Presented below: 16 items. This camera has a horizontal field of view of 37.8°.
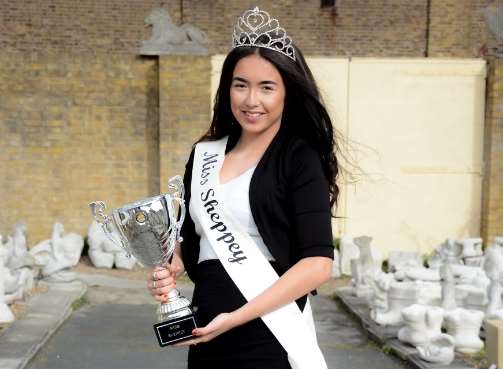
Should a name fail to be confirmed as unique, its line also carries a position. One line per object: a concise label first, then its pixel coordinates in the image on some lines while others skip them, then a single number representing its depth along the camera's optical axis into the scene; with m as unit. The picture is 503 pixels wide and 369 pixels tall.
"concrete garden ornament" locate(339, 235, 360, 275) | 8.00
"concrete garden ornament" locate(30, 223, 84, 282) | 7.10
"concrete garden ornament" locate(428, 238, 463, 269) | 7.20
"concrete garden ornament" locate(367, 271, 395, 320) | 5.55
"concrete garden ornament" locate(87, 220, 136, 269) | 8.19
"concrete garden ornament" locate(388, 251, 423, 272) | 6.83
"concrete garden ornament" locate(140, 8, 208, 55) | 8.35
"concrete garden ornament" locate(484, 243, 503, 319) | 5.22
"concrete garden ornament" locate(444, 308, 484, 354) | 4.82
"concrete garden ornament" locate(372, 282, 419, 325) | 5.33
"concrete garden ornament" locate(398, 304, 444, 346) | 4.76
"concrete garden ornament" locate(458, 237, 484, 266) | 7.28
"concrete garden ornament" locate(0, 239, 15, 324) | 5.50
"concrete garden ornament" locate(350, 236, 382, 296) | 6.73
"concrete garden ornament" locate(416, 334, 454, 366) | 4.52
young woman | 1.80
